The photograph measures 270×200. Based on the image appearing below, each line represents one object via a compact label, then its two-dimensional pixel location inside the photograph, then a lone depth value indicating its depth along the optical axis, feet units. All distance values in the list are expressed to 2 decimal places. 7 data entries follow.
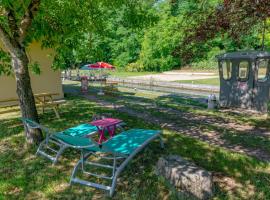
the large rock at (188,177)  9.49
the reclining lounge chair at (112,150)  10.37
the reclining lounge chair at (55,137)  11.68
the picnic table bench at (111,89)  41.40
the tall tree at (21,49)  13.18
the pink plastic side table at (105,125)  14.60
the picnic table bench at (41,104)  21.00
